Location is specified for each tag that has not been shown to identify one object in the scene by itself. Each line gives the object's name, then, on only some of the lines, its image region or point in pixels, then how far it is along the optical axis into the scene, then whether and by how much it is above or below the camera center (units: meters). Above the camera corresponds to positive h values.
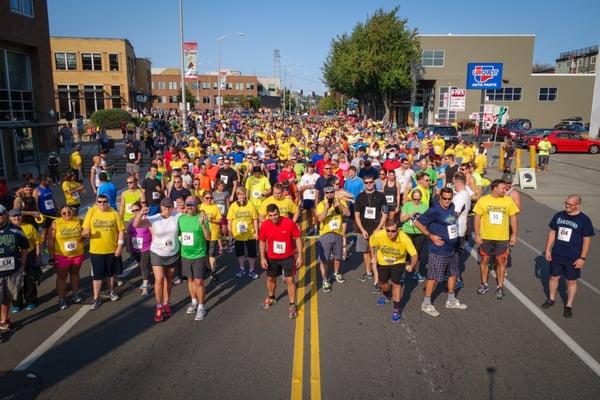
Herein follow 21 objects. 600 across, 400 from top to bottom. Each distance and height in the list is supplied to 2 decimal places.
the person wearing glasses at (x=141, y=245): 7.06 -2.04
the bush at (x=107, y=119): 33.06 -0.42
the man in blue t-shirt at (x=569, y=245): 6.23 -1.78
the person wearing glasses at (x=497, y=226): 6.85 -1.66
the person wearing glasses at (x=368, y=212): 7.57 -1.62
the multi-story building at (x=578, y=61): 73.56 +9.44
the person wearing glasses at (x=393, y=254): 6.22 -1.90
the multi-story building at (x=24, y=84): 19.16 +1.32
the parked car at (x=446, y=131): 32.38 -1.18
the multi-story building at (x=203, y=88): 106.99 +6.23
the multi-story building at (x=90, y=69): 48.09 +4.59
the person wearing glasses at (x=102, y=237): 6.62 -1.79
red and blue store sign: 26.78 +2.30
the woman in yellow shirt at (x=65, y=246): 6.51 -1.88
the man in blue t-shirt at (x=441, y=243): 6.39 -1.79
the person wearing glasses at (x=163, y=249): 6.23 -1.83
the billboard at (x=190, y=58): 25.09 +3.04
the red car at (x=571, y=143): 30.39 -1.82
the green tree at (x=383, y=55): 46.06 +6.02
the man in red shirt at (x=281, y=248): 6.36 -1.86
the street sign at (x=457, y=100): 29.62 +0.94
